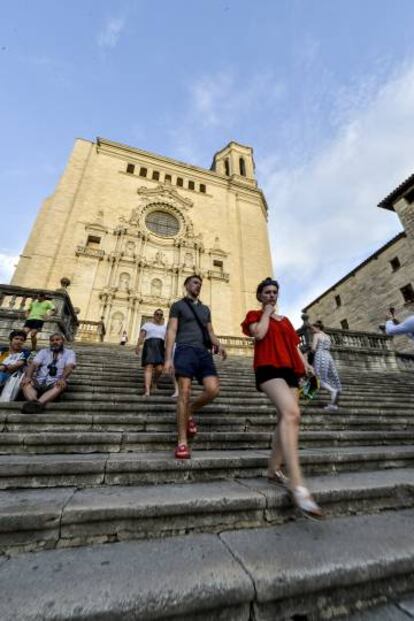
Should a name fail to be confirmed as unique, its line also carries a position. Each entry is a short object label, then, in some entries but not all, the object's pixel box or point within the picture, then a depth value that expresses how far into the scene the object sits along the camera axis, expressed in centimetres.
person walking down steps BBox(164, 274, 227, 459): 274
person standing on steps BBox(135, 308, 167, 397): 487
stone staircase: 122
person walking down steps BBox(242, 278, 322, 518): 196
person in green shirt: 730
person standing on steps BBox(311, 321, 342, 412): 504
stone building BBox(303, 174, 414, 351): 1791
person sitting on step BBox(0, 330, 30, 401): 416
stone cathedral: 1822
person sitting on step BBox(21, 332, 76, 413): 379
